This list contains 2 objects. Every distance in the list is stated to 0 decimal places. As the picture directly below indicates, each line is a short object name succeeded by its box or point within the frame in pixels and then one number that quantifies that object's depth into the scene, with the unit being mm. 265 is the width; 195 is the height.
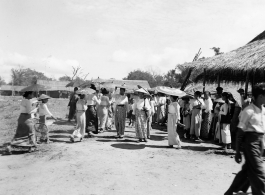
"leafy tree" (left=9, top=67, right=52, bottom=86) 78125
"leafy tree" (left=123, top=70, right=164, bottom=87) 66706
